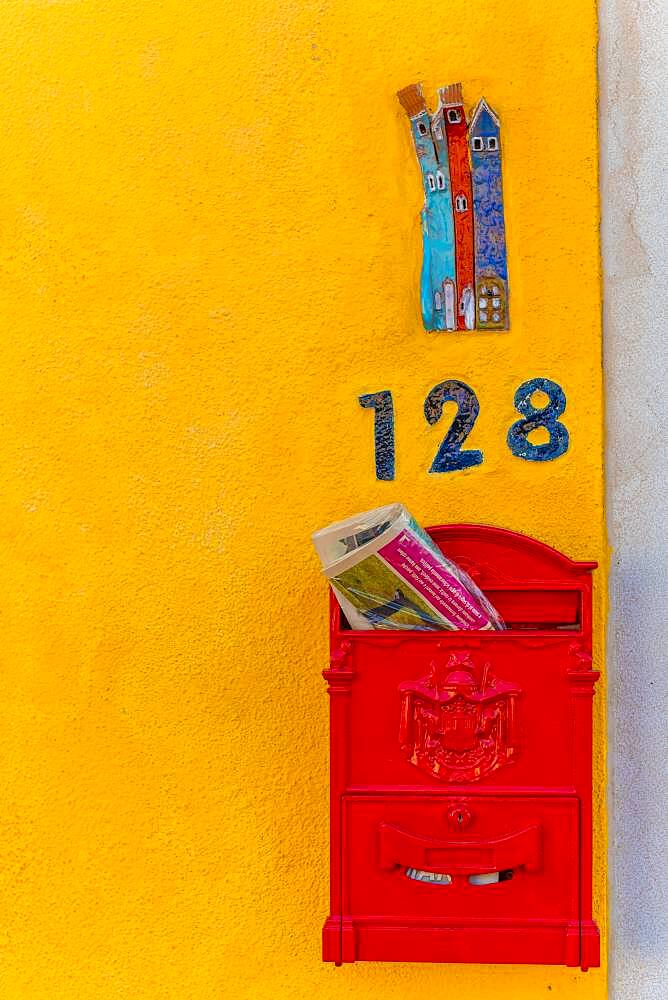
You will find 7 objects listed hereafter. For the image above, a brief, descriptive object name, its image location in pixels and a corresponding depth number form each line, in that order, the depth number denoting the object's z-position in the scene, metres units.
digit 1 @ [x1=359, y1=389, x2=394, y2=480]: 2.31
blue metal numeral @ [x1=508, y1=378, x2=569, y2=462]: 2.28
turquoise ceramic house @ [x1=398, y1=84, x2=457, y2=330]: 2.31
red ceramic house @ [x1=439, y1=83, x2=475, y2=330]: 2.31
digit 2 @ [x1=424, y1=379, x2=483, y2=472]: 2.30
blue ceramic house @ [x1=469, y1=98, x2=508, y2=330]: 2.31
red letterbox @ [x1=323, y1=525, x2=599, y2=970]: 1.88
